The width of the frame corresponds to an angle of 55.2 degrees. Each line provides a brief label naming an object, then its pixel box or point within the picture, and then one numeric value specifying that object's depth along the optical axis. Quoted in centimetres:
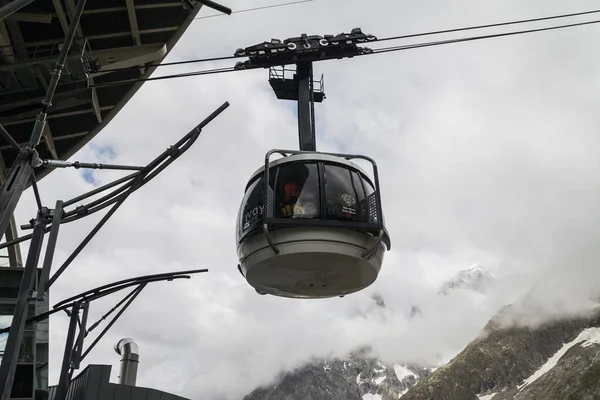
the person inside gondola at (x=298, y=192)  788
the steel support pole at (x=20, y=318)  847
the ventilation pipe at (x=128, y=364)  2473
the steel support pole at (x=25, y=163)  687
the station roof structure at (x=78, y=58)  1373
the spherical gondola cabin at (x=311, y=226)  776
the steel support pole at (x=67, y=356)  1182
